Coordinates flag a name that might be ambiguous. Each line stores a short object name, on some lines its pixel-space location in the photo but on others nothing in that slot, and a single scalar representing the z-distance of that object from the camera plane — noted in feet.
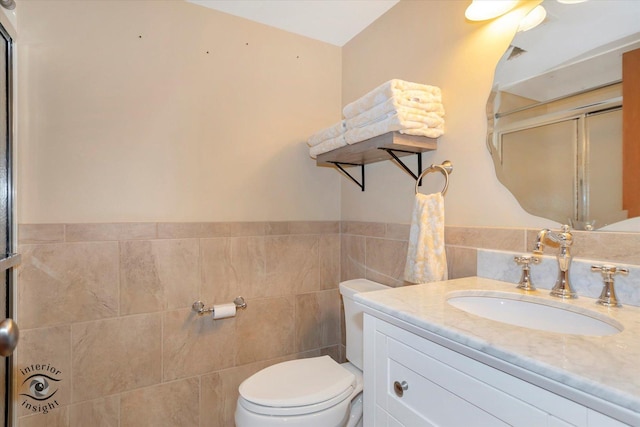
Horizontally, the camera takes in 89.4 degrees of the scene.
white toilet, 3.93
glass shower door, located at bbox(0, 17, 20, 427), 4.03
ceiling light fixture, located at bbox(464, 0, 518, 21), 3.72
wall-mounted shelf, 4.39
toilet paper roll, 5.40
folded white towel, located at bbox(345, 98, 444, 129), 4.16
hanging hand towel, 4.19
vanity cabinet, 1.77
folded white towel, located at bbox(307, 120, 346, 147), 5.16
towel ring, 4.50
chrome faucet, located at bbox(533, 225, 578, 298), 3.05
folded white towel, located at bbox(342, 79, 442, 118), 4.15
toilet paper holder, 5.39
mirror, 2.92
